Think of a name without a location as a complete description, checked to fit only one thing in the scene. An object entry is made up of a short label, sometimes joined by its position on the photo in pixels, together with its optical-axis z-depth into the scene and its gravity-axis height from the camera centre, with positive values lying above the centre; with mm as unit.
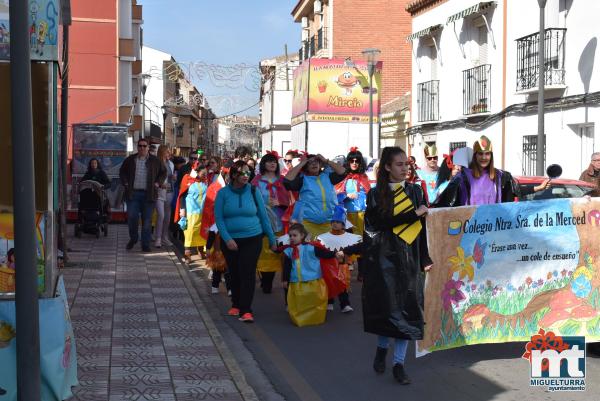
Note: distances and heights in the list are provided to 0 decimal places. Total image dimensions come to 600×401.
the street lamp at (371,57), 27092 +3468
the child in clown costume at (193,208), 14906 -579
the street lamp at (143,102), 39588 +3103
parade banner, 7457 -781
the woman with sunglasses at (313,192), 10883 -227
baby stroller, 17906 -702
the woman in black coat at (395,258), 6852 -636
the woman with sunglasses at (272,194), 11977 -282
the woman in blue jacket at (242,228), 9625 -589
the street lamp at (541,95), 18000 +1545
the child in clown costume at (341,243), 9742 -745
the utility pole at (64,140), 12130 +439
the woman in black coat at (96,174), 19000 -39
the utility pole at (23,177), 4637 -26
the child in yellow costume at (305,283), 9508 -1150
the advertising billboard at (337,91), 34938 +3118
